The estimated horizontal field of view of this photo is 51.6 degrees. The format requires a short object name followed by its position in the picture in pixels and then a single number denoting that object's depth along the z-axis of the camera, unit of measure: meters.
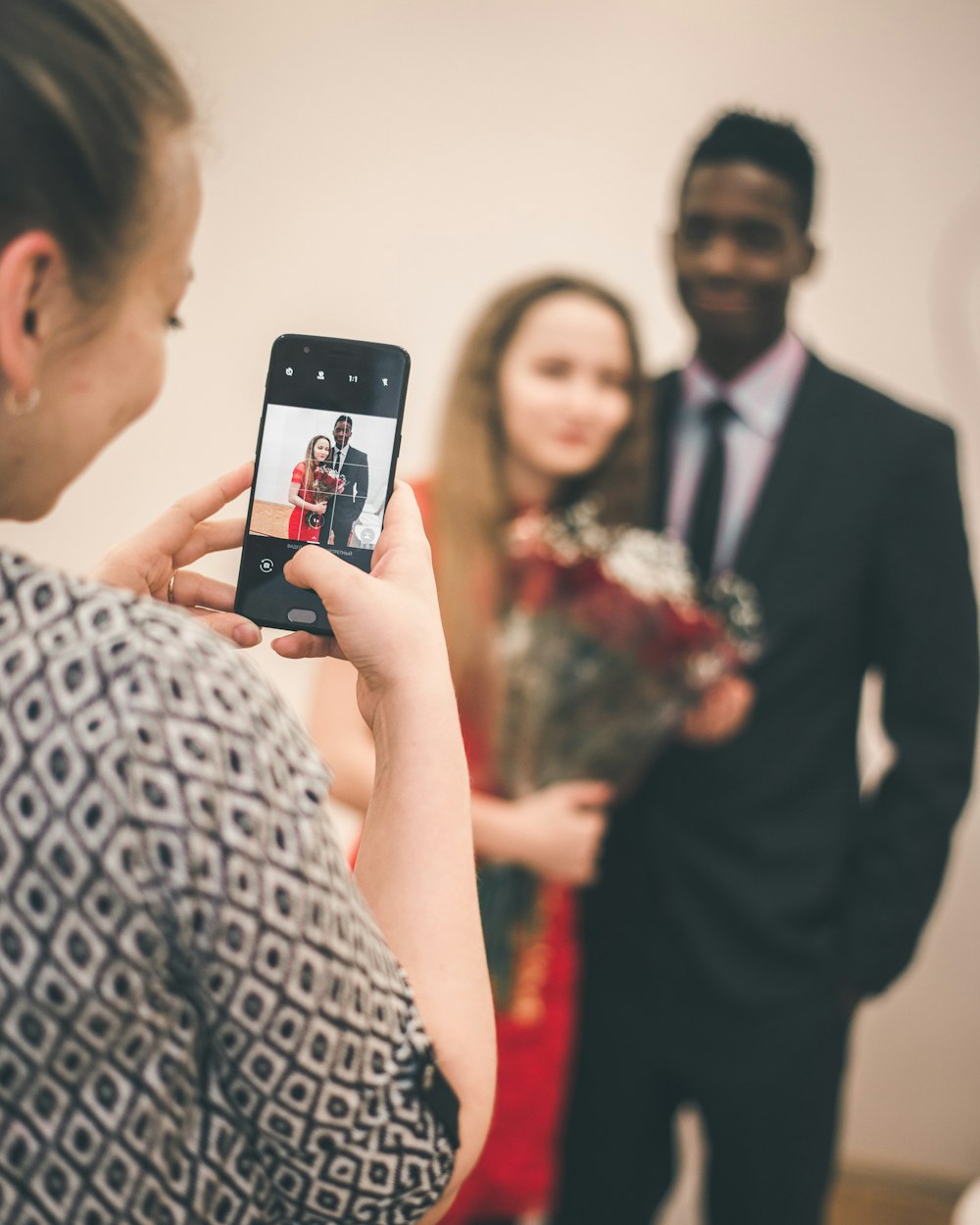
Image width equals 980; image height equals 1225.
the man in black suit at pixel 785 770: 1.41
